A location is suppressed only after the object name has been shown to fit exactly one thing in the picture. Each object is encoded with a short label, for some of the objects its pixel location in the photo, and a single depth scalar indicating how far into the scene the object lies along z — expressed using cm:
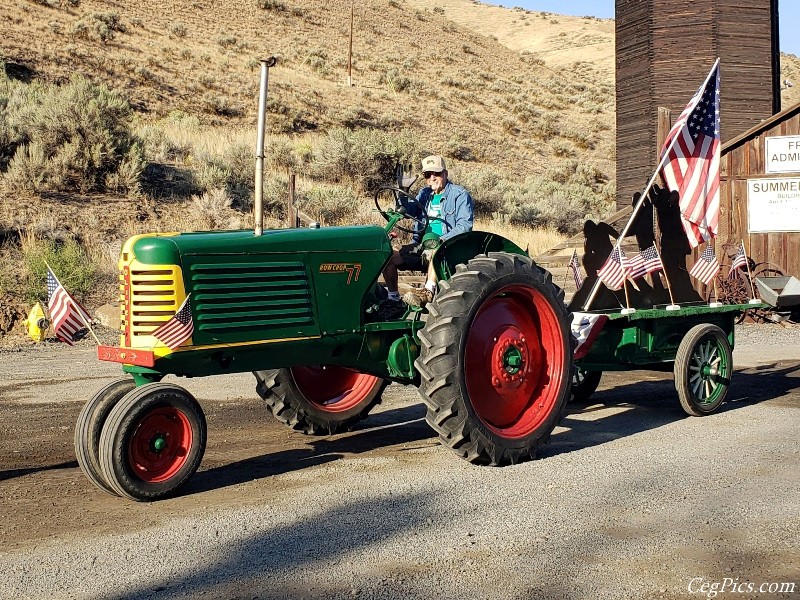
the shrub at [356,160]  2736
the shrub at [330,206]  2212
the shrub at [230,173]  2183
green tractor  593
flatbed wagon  839
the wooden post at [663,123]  1706
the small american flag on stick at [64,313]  667
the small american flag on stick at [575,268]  1063
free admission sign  1725
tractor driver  736
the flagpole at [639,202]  914
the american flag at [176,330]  588
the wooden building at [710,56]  2522
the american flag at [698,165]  960
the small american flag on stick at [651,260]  909
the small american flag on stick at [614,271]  895
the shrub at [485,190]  2762
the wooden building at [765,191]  1734
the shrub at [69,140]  1983
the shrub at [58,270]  1523
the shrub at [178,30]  4225
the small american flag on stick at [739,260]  1061
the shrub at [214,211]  2006
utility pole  4312
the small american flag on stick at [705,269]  988
